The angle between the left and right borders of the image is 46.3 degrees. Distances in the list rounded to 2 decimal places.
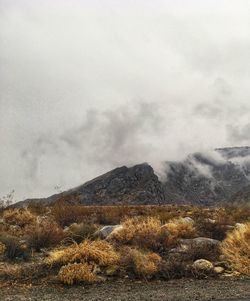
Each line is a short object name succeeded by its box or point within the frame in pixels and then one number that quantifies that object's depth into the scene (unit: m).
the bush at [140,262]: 7.91
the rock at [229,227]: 10.87
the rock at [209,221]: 11.43
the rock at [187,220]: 11.53
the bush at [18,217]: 13.04
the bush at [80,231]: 10.52
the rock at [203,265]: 8.17
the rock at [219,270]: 8.16
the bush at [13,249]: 9.05
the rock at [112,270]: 7.95
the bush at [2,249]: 9.16
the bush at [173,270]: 7.95
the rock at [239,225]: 10.52
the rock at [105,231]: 10.58
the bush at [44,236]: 9.86
